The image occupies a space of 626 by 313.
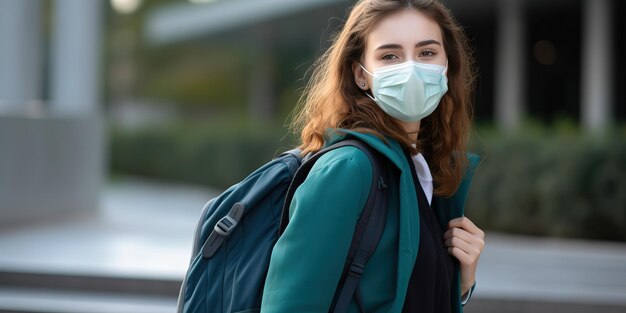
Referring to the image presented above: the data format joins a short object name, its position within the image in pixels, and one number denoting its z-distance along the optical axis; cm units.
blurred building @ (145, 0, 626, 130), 1396
